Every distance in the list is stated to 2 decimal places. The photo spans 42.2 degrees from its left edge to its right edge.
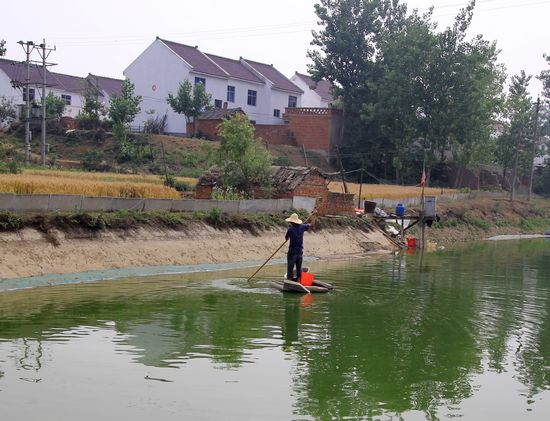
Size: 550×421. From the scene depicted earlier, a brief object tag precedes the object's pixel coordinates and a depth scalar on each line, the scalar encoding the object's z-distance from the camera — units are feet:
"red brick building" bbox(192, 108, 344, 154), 191.72
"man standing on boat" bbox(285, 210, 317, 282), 59.76
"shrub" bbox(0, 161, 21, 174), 89.76
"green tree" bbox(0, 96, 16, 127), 182.39
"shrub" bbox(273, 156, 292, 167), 165.37
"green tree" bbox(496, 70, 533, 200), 187.62
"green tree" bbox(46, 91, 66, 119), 172.65
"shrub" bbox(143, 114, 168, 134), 184.29
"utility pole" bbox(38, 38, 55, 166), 128.16
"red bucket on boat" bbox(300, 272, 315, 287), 59.57
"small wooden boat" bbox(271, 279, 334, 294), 58.08
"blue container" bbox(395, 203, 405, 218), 107.96
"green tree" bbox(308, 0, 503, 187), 167.63
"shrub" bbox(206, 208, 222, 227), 80.79
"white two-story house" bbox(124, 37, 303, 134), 189.98
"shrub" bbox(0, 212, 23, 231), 59.93
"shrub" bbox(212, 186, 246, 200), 94.79
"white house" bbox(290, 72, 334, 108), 263.08
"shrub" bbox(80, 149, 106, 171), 136.56
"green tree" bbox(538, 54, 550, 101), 215.10
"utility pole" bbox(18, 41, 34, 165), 131.64
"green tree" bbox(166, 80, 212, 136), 175.52
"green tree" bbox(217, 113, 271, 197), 97.50
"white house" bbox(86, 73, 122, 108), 218.26
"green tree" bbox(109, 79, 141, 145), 151.02
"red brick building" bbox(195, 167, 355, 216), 98.89
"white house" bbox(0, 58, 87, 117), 201.46
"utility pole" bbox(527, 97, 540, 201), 179.19
